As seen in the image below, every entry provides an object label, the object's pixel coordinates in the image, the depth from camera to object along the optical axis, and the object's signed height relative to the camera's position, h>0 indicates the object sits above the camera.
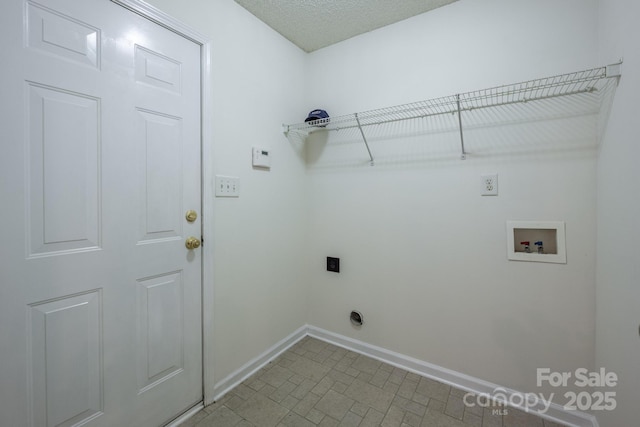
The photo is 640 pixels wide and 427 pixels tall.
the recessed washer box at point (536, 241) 1.37 -0.17
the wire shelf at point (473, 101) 1.27 +0.65
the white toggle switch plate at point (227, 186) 1.54 +0.16
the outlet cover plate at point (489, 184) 1.51 +0.16
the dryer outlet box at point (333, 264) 2.10 -0.43
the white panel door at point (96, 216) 0.92 -0.01
